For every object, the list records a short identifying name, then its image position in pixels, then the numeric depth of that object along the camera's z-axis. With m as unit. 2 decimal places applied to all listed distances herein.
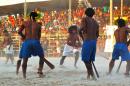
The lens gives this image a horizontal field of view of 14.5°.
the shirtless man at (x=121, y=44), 12.85
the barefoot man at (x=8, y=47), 20.20
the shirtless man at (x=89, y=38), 11.65
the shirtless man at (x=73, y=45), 16.88
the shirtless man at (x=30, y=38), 12.27
